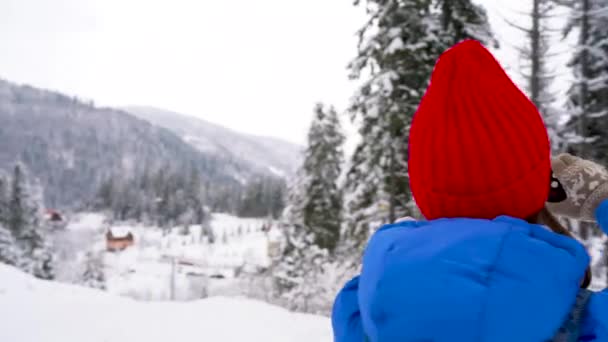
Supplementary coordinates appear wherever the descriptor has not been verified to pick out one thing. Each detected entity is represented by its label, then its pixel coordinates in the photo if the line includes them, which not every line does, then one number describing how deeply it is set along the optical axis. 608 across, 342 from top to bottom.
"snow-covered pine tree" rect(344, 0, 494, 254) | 11.77
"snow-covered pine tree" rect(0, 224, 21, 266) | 31.75
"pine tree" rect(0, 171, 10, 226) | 38.10
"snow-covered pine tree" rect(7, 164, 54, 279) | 38.44
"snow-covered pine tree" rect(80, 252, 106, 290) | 44.72
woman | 0.99
